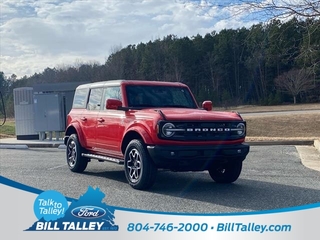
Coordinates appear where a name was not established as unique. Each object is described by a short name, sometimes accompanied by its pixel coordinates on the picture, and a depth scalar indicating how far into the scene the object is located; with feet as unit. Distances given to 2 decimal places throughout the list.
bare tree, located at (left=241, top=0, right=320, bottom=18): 36.17
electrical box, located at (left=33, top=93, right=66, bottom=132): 63.48
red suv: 23.91
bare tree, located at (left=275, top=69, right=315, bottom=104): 186.19
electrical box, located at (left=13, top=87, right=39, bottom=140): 67.62
